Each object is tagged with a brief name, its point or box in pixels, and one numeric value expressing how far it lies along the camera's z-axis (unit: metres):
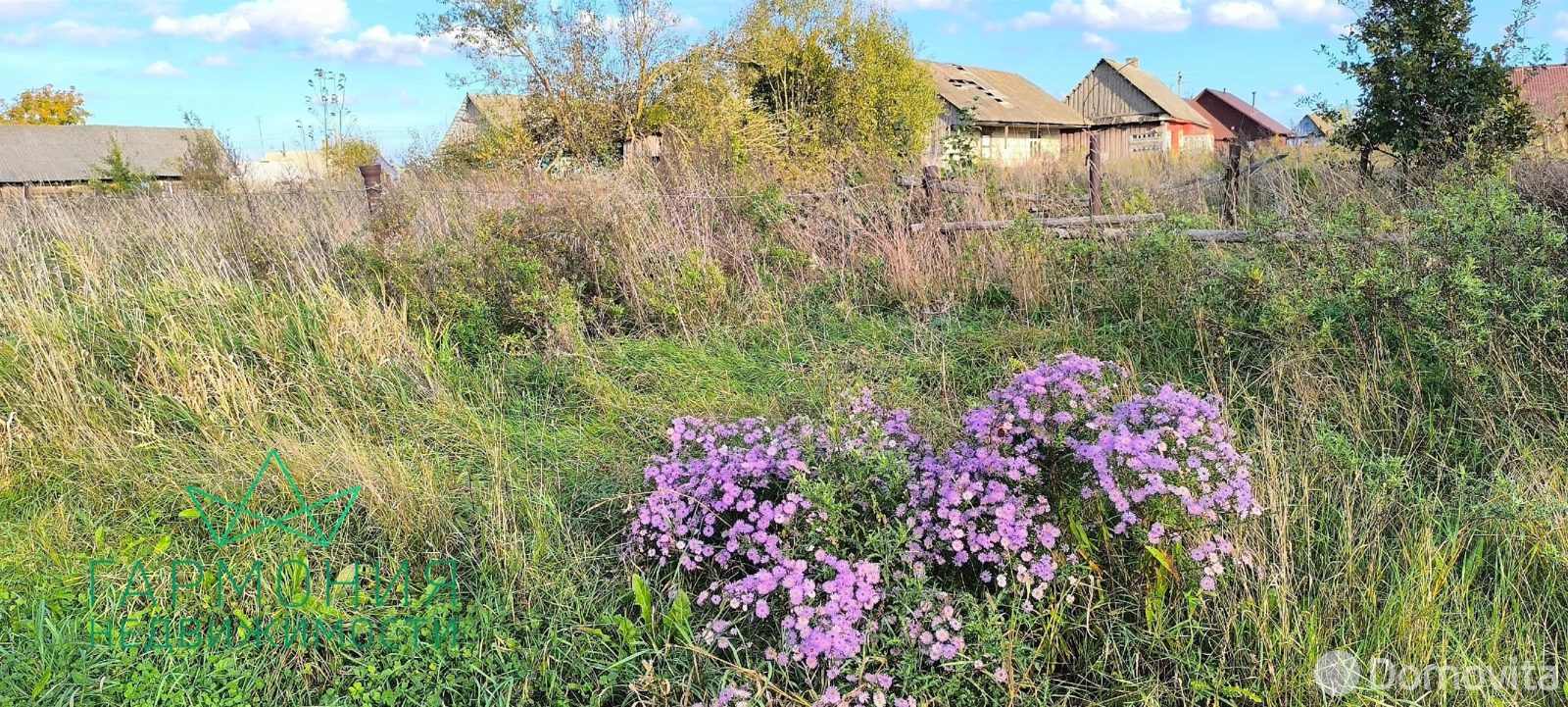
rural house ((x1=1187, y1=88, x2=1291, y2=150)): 45.41
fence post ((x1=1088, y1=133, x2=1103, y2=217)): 7.36
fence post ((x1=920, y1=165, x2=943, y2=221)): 6.35
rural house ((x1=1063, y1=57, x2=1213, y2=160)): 34.59
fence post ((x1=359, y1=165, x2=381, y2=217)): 6.72
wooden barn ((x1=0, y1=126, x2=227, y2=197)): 36.19
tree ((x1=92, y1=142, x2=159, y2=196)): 16.12
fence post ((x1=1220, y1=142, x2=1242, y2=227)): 7.79
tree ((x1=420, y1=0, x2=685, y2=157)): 17.28
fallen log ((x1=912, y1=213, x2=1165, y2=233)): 5.35
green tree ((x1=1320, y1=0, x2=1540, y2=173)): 7.07
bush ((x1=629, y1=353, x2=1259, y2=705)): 2.00
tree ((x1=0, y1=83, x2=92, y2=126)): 41.78
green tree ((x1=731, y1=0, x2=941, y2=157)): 17.55
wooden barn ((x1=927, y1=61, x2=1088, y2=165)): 28.20
